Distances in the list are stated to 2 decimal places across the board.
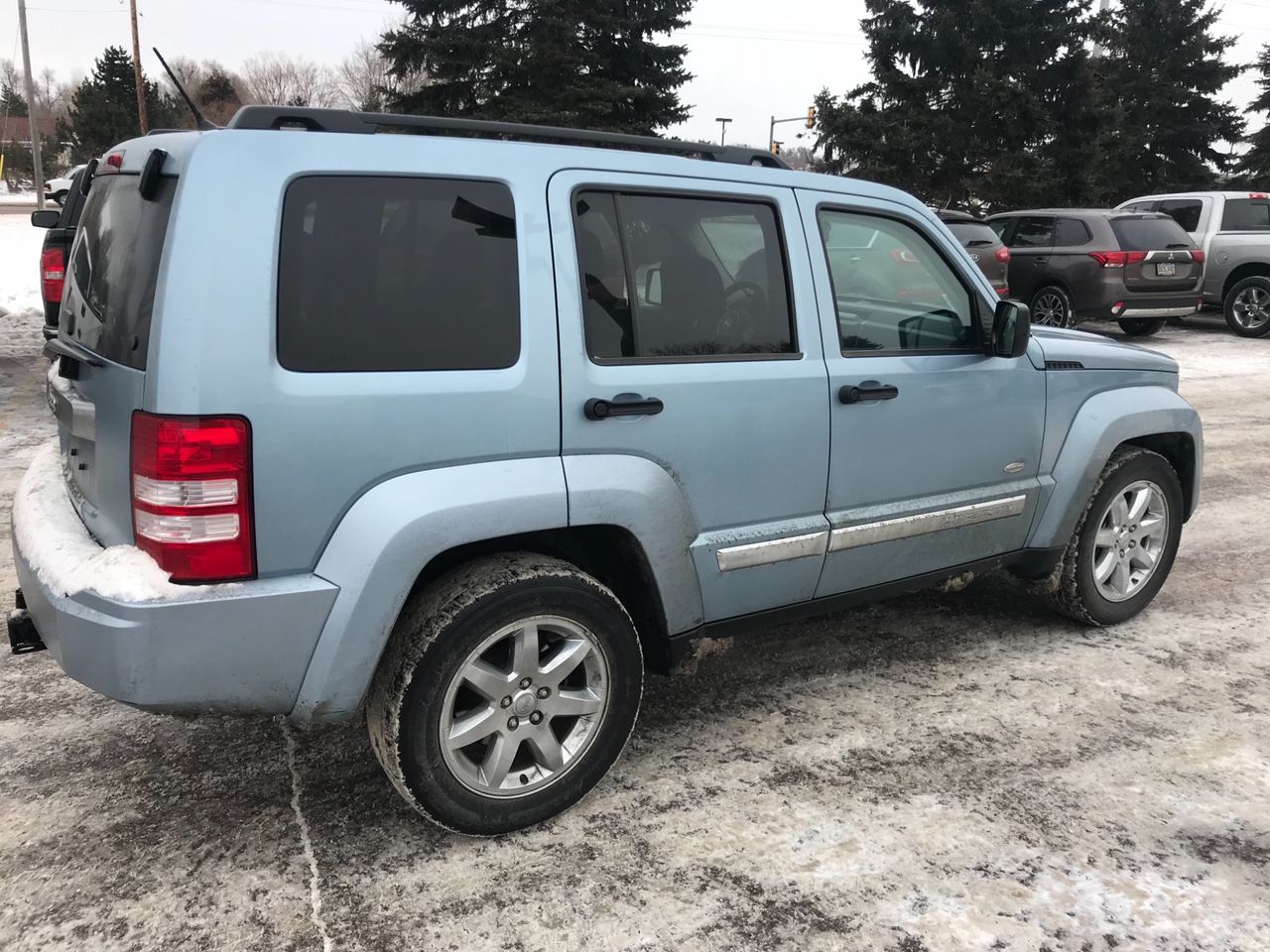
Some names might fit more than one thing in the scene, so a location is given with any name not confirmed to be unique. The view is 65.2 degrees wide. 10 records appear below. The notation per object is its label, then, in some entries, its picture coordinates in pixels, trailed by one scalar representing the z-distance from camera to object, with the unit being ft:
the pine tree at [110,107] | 154.40
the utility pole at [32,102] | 109.29
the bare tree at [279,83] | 226.99
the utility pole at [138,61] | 102.00
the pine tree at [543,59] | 72.49
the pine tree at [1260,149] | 92.32
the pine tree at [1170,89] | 90.99
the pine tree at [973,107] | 77.00
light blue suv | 7.46
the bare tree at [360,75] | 197.03
